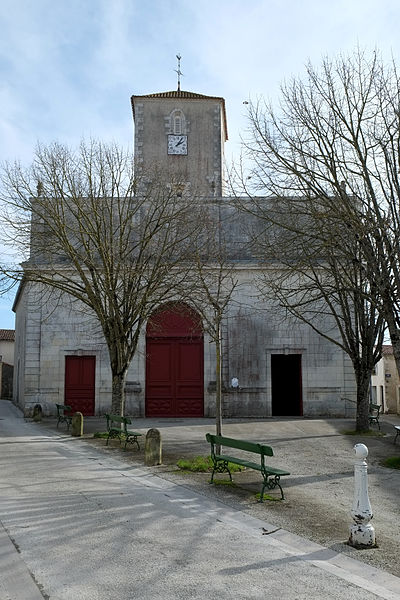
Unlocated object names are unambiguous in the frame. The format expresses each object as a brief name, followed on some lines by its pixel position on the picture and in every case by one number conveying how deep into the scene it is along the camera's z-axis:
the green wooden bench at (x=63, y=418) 18.77
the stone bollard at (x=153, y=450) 11.53
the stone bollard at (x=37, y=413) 21.67
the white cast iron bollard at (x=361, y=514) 6.12
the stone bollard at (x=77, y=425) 16.67
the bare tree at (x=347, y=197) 10.90
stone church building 23.12
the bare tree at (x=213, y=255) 11.61
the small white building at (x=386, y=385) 32.16
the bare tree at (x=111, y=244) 15.97
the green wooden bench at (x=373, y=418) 18.42
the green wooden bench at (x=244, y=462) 8.39
